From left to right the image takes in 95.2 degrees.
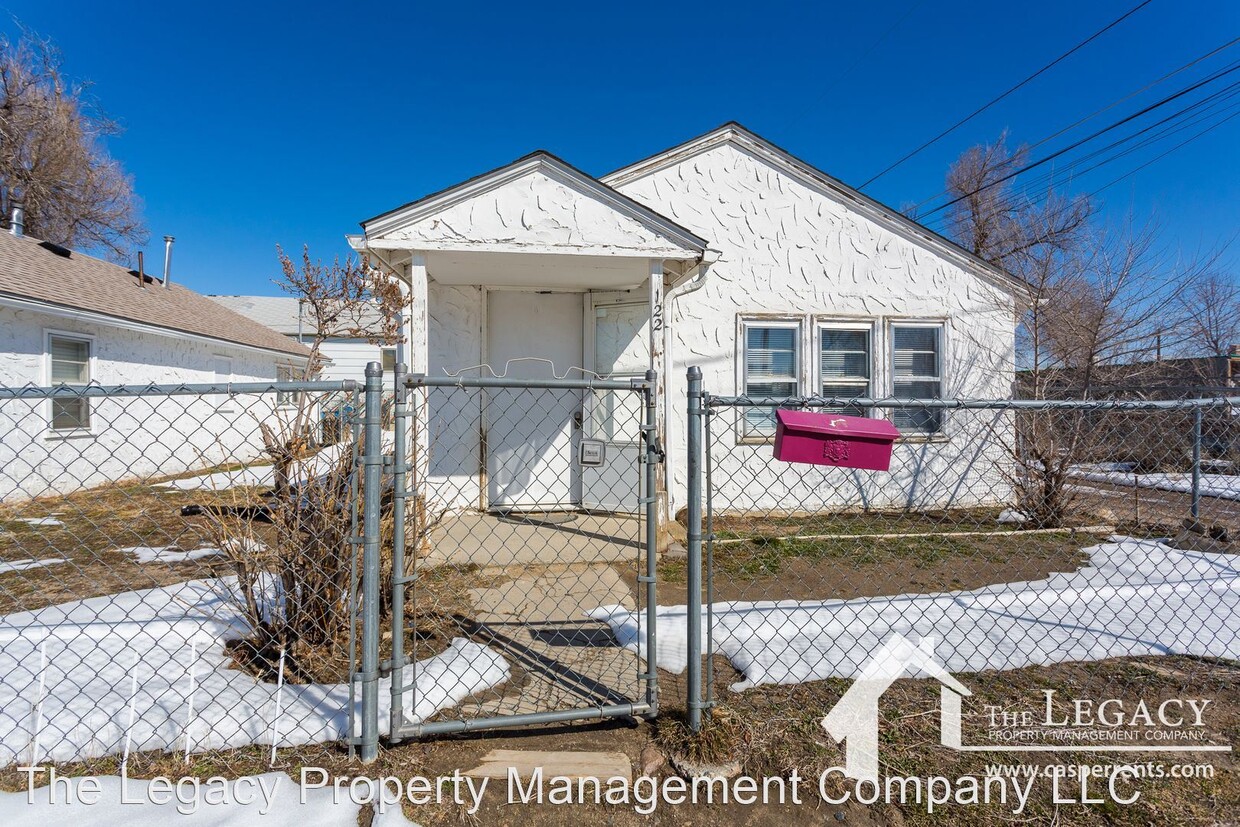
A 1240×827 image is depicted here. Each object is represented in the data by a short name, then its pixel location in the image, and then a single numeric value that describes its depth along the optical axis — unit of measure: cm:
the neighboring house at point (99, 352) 801
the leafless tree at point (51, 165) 1595
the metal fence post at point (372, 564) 209
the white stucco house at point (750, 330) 643
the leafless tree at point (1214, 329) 1213
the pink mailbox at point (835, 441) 219
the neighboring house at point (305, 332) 2089
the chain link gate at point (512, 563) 219
